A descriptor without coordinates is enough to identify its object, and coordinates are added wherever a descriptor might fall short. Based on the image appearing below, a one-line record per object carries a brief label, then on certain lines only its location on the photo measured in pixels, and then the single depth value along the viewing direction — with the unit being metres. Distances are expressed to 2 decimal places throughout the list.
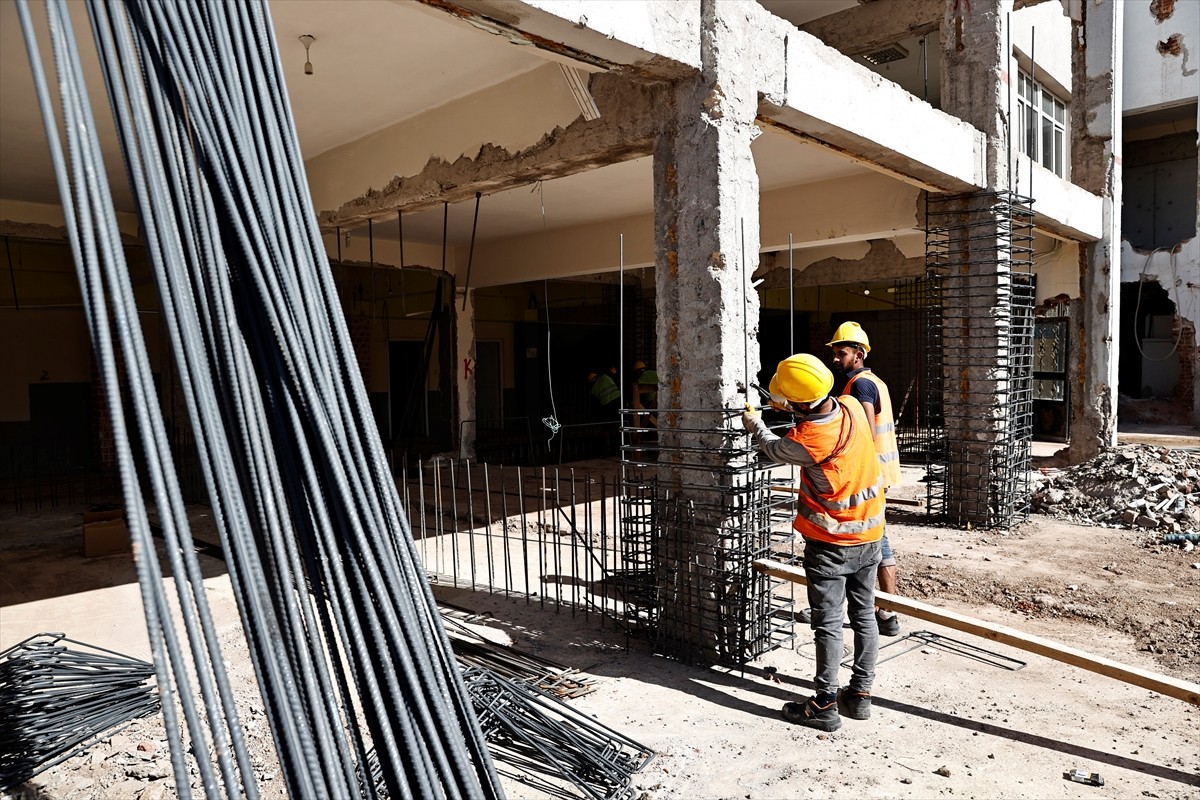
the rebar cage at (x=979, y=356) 8.03
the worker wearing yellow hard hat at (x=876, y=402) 4.87
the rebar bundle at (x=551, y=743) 3.19
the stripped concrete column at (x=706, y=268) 4.39
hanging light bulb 5.15
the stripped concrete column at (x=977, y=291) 7.84
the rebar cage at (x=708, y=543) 4.36
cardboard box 7.10
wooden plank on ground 3.39
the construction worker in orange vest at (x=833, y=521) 3.74
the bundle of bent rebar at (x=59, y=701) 3.30
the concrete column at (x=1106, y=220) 10.88
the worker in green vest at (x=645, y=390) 10.27
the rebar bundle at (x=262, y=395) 1.92
